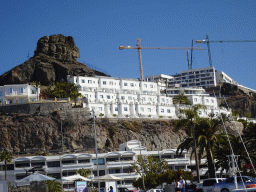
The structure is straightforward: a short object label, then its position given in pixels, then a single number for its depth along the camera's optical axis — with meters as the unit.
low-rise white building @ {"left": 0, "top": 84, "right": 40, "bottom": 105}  110.31
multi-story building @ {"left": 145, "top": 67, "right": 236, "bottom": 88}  187.75
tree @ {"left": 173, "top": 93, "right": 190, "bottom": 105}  138.00
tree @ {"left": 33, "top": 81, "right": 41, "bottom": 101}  111.21
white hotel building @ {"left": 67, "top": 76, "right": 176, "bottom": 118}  111.94
